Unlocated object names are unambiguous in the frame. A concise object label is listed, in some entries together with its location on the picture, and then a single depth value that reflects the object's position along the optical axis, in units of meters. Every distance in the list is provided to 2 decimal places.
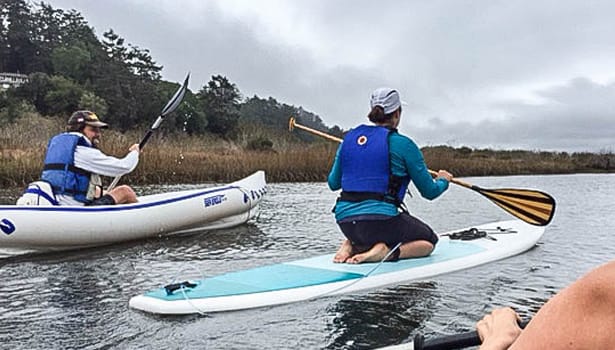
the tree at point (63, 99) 31.14
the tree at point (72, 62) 35.41
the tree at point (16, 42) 40.94
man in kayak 5.48
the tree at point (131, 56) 37.19
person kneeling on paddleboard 4.18
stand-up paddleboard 3.39
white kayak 5.20
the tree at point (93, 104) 30.20
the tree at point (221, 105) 36.88
